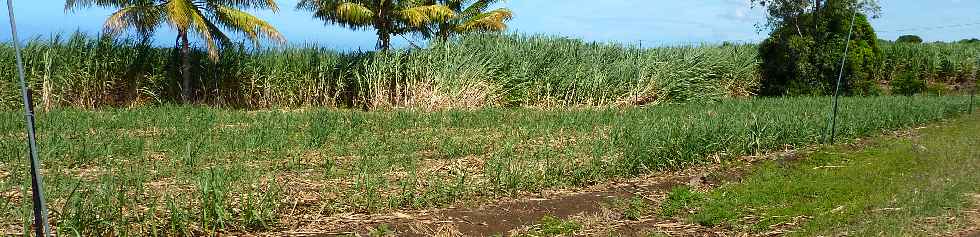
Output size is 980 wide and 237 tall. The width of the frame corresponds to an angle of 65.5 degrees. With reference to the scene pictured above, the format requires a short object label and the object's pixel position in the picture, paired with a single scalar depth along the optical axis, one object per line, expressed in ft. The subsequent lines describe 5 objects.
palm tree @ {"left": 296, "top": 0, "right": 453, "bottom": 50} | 67.62
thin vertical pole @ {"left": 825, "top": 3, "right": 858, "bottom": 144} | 31.63
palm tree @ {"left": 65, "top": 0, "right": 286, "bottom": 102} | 49.65
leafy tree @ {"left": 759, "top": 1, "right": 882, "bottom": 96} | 71.36
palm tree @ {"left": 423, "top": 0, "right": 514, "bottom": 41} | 79.36
